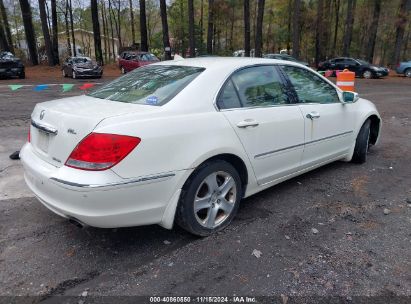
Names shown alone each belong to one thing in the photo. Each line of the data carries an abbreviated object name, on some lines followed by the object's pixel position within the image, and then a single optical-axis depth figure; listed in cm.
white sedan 275
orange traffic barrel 872
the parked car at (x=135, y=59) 2440
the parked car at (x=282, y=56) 2392
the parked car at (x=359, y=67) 2484
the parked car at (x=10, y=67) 2075
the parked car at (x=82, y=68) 2273
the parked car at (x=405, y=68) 2569
